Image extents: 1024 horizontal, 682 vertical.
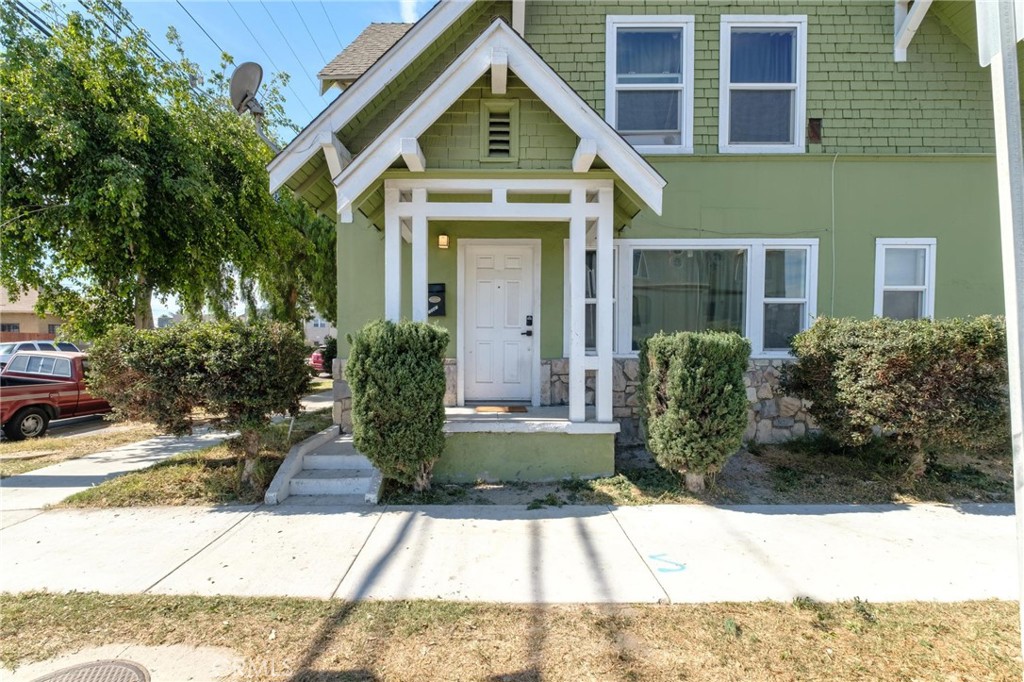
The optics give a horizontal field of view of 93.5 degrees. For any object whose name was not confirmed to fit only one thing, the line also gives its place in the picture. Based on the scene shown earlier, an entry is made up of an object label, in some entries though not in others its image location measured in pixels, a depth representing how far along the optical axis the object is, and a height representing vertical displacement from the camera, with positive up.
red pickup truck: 8.49 -0.68
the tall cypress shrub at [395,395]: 4.64 -0.36
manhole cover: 2.47 -1.64
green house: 6.68 +2.22
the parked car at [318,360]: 17.20 -0.09
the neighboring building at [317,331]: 42.41 +2.58
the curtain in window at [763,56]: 6.78 +4.28
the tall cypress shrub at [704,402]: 4.71 -0.42
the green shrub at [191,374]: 4.77 -0.17
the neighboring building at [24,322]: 29.72 +2.23
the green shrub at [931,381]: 4.62 -0.20
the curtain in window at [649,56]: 6.77 +4.28
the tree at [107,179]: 6.29 +2.52
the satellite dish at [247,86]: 6.50 +3.70
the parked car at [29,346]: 13.61 +0.32
